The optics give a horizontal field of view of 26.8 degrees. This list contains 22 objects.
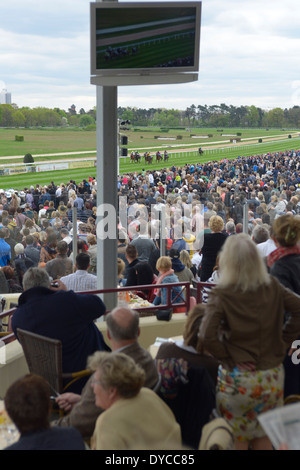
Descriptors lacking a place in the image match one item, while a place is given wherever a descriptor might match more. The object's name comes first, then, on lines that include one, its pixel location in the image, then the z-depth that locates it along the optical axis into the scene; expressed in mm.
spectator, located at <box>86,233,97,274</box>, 8464
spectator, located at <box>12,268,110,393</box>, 4062
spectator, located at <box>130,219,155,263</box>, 9695
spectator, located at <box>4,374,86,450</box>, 2548
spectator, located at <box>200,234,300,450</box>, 3215
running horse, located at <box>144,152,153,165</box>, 63688
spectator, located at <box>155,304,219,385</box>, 3459
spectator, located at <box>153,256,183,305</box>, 6745
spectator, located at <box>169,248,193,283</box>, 7816
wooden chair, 3822
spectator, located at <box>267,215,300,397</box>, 4023
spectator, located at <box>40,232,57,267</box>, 9569
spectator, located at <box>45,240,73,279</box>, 8320
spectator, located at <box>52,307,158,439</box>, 3291
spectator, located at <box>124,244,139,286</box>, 7551
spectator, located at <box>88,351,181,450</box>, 2709
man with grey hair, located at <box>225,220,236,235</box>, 10602
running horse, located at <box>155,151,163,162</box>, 65162
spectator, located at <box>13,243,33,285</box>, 9203
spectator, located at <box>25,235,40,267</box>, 9641
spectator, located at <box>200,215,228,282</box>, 7754
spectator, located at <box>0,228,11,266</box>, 9953
